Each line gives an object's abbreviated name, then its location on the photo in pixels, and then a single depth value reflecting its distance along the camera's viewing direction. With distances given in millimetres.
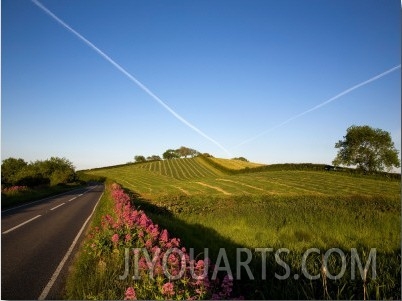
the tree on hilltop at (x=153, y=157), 166662
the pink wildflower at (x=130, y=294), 4254
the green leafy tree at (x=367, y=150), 60638
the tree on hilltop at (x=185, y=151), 160600
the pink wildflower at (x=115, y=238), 7070
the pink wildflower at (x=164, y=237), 6438
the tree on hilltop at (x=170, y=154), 173788
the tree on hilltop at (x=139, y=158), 165538
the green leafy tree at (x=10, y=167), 50600
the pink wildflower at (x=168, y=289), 4242
